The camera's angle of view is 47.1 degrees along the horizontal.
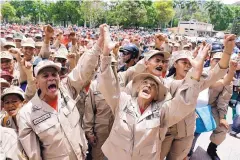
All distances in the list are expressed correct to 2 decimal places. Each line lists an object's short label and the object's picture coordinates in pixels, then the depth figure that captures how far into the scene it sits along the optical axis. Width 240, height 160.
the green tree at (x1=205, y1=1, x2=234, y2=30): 82.69
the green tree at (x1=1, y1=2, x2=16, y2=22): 57.00
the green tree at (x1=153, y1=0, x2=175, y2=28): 73.00
